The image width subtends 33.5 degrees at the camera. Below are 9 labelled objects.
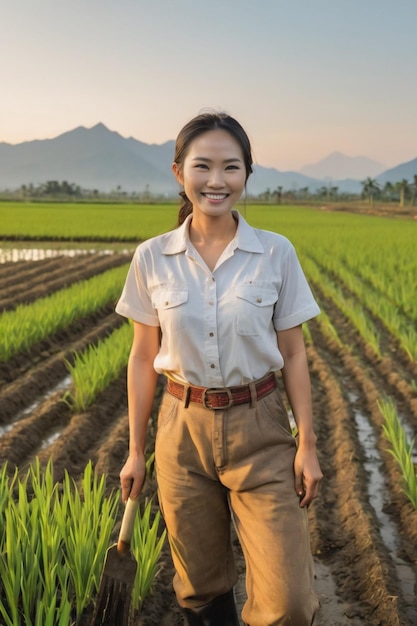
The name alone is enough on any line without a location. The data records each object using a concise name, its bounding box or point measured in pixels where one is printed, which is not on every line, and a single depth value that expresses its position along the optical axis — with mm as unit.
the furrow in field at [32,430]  3768
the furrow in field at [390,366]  4852
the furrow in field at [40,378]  4770
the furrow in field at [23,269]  10754
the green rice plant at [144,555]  2174
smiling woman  1653
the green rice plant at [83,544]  1997
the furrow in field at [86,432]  3676
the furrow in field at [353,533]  2443
